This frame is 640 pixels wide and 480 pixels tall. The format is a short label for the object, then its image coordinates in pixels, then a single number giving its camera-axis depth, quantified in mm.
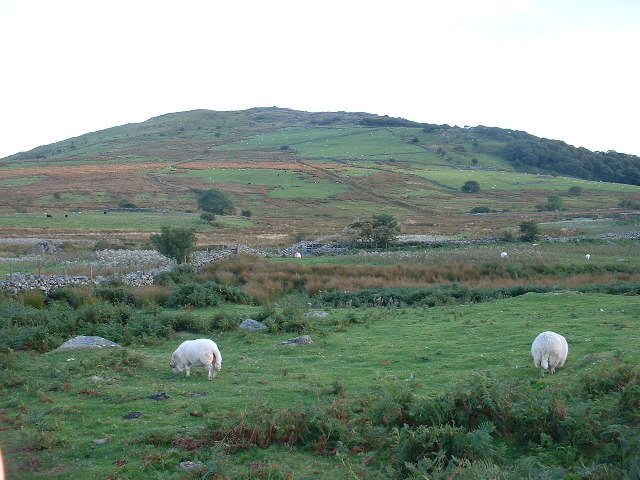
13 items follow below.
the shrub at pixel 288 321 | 20812
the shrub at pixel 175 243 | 39469
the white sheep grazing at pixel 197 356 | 14461
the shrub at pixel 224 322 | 20922
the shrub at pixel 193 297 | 26203
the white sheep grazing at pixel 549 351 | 13453
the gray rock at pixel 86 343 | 17906
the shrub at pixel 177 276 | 31484
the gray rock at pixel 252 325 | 21125
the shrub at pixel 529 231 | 56281
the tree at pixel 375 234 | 54094
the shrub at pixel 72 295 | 25094
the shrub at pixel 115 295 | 25766
